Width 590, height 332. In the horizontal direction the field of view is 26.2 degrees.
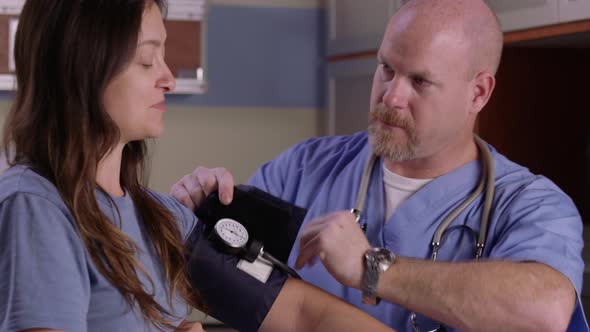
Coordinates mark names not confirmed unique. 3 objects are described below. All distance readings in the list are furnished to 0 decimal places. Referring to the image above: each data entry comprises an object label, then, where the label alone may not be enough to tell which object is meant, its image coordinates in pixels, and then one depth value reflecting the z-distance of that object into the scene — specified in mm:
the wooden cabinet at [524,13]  1938
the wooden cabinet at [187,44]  2599
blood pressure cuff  1460
